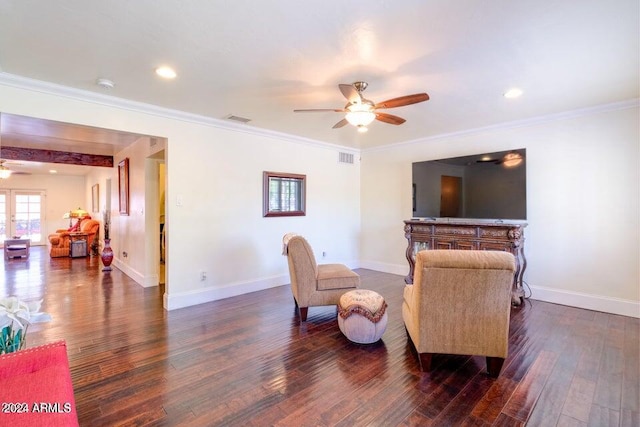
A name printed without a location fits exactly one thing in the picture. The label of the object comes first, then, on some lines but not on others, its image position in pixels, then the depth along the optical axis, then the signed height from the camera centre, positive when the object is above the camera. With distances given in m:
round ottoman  2.82 -0.98
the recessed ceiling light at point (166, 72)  2.67 +1.25
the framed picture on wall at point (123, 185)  5.68 +0.56
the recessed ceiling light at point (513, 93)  3.17 +1.25
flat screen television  4.21 +0.39
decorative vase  6.09 -0.81
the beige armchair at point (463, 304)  2.18 -0.66
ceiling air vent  4.04 +1.28
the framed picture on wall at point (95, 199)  8.81 +0.47
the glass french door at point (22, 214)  9.89 +0.03
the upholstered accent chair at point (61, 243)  7.76 -0.71
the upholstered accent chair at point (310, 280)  3.34 -0.74
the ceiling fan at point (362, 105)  2.64 +0.98
